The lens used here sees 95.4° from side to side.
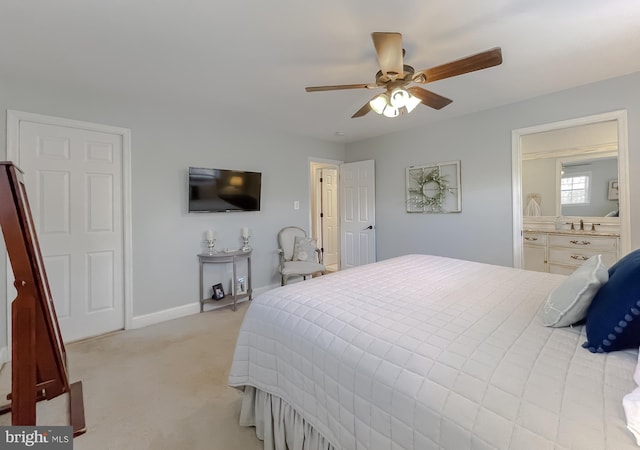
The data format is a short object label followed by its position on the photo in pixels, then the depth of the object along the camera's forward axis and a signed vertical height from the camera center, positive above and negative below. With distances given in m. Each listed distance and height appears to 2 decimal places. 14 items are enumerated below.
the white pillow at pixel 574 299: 1.18 -0.31
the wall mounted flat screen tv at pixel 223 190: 3.39 +0.47
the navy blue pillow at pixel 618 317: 0.94 -0.31
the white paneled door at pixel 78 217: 2.58 +0.11
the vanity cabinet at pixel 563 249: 3.61 -0.34
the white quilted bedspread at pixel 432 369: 0.75 -0.47
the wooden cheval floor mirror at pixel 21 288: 1.36 -0.29
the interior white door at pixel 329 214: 6.32 +0.27
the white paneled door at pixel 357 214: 4.73 +0.21
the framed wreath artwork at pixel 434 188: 3.82 +0.52
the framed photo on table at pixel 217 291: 3.55 -0.79
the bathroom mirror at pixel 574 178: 3.84 +0.65
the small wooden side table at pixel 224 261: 3.44 -0.40
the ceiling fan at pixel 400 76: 1.66 +0.98
